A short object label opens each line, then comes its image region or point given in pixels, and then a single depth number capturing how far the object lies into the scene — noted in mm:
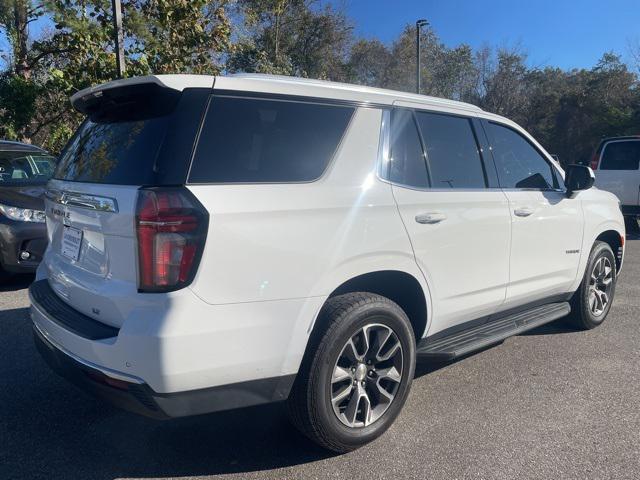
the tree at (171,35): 12297
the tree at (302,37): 25956
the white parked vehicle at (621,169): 11211
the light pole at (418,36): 21145
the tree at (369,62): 31812
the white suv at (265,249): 2311
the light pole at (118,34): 10180
